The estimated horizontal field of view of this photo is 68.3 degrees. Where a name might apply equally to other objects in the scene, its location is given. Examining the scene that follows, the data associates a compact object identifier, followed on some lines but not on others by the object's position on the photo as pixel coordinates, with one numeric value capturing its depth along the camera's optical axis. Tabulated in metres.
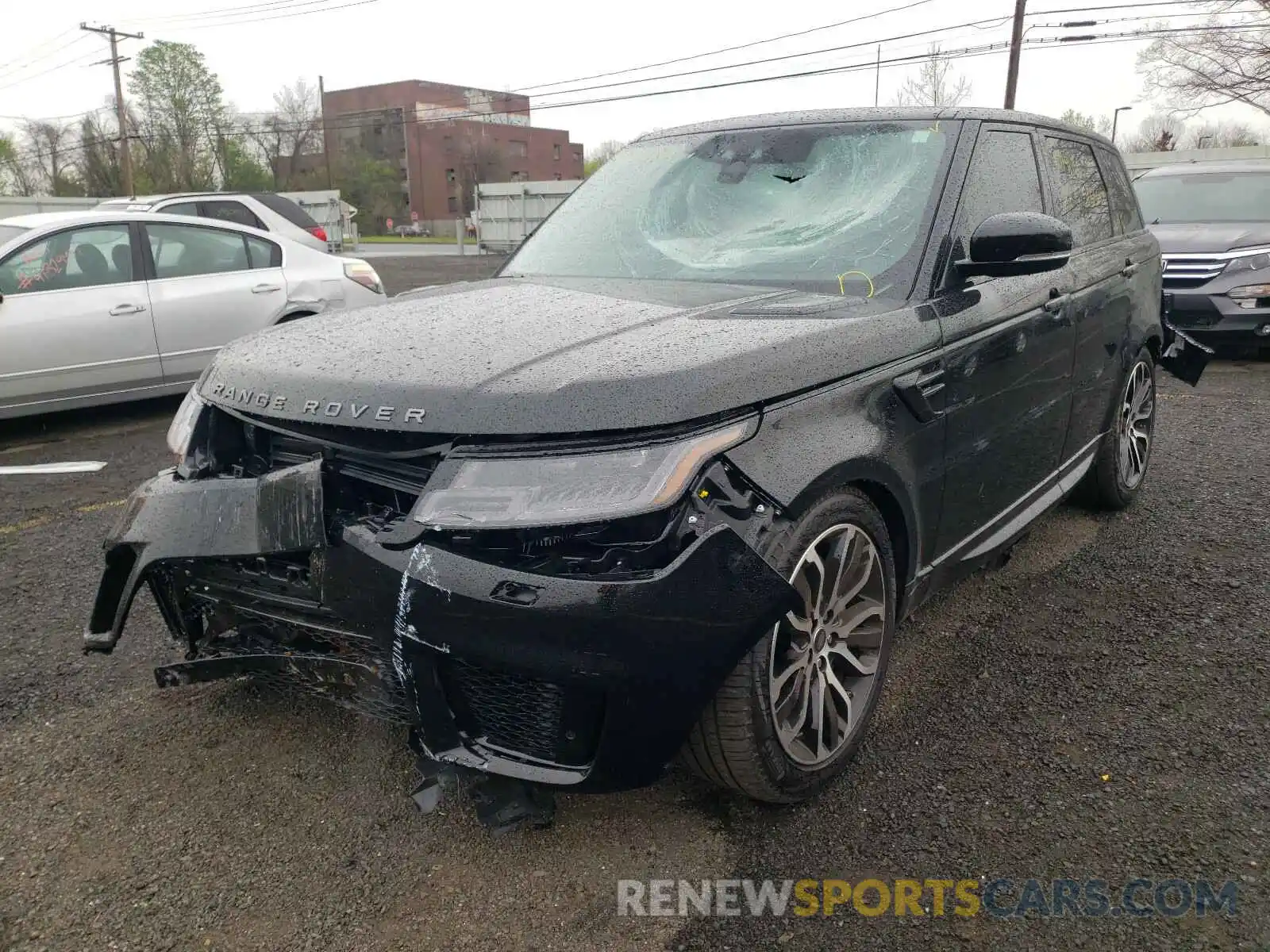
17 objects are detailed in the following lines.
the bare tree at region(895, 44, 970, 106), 34.34
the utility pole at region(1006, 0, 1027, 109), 28.11
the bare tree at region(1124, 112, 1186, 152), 53.44
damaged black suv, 1.94
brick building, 82.06
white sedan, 6.28
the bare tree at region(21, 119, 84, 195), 56.78
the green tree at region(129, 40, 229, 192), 57.75
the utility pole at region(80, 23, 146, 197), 41.16
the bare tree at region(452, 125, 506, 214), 82.56
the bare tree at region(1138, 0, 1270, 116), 29.83
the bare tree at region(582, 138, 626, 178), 70.19
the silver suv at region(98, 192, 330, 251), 10.30
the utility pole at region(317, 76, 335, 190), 64.25
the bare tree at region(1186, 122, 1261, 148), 57.41
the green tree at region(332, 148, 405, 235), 74.69
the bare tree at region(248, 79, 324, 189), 66.12
